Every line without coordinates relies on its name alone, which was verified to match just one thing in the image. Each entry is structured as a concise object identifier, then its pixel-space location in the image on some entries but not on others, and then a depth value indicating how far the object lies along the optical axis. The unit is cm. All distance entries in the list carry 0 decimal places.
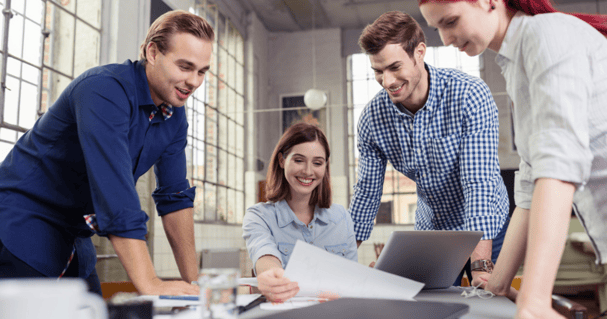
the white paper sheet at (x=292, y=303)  81
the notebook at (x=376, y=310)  59
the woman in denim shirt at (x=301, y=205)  163
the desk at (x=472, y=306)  73
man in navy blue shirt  96
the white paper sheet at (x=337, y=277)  76
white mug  38
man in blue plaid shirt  142
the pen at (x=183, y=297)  86
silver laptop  92
